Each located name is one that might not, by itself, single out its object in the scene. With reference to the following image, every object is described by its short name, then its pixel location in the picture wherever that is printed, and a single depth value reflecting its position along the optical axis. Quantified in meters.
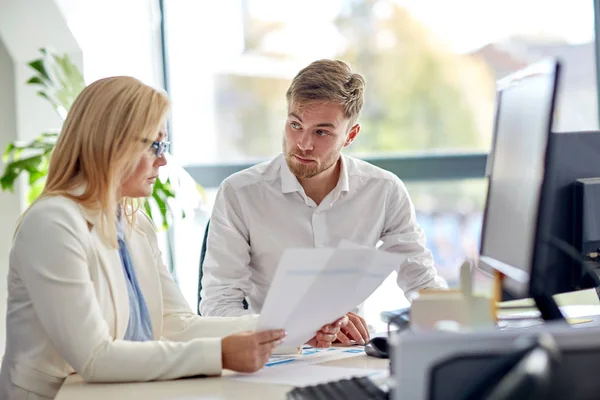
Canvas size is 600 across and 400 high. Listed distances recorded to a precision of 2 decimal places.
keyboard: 2.17
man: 3.09
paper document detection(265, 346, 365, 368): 2.53
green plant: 3.81
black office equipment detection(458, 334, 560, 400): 1.59
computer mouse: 2.56
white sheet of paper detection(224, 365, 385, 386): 2.36
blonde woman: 2.36
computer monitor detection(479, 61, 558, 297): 2.24
